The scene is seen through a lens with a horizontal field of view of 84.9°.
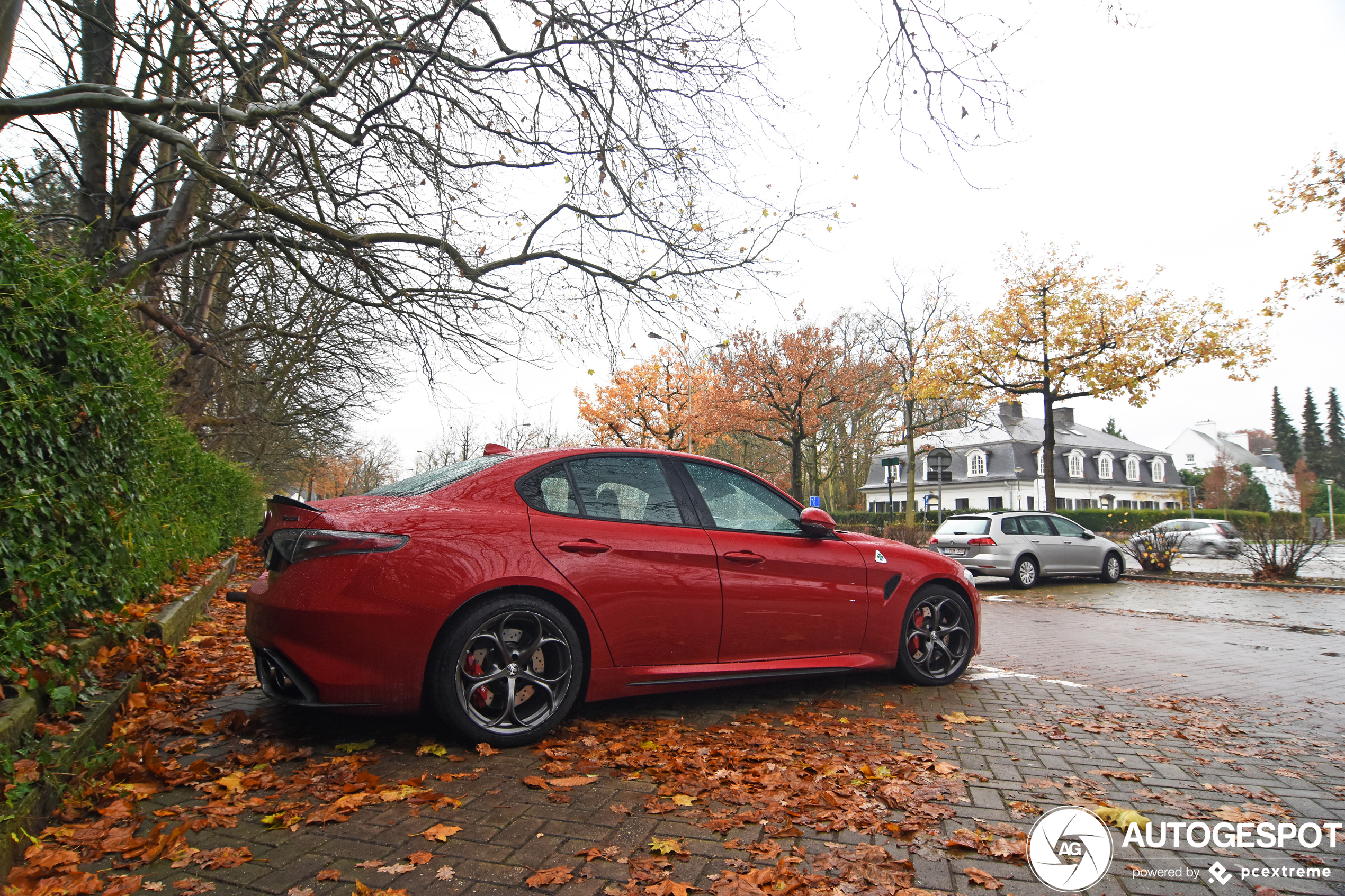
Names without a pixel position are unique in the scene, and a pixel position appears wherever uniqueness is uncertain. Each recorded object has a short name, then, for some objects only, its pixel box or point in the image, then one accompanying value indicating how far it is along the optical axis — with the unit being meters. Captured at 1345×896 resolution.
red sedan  3.31
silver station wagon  14.34
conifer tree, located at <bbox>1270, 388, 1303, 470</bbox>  91.00
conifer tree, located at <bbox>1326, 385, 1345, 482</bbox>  91.38
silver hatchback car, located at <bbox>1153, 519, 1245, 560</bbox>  25.98
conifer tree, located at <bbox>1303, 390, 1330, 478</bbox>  86.50
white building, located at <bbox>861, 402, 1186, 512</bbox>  54.09
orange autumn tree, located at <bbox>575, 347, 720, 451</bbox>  41.47
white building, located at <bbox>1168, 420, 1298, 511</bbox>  78.50
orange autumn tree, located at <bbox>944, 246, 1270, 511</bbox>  24.00
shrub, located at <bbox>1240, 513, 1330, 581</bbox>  14.58
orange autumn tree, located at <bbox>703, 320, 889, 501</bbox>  33.75
